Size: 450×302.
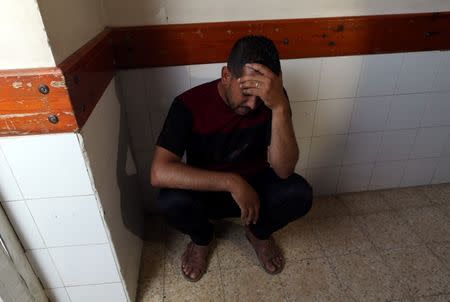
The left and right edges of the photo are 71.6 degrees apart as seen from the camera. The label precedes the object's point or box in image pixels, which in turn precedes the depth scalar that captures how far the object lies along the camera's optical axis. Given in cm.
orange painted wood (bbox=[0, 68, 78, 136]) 71
